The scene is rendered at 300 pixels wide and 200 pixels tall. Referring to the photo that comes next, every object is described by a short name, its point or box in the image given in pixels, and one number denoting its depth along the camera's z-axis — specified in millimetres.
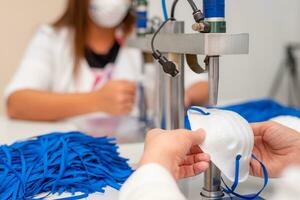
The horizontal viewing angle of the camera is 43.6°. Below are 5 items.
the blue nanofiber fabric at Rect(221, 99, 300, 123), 758
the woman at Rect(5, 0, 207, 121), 1093
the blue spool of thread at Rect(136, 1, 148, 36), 915
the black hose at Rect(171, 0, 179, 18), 505
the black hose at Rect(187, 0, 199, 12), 434
